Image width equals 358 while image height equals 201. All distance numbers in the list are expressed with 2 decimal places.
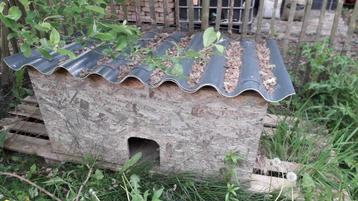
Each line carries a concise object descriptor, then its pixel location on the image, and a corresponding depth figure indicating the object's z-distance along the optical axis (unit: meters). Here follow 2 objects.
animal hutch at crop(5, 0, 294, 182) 2.00
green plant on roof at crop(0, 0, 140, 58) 1.52
